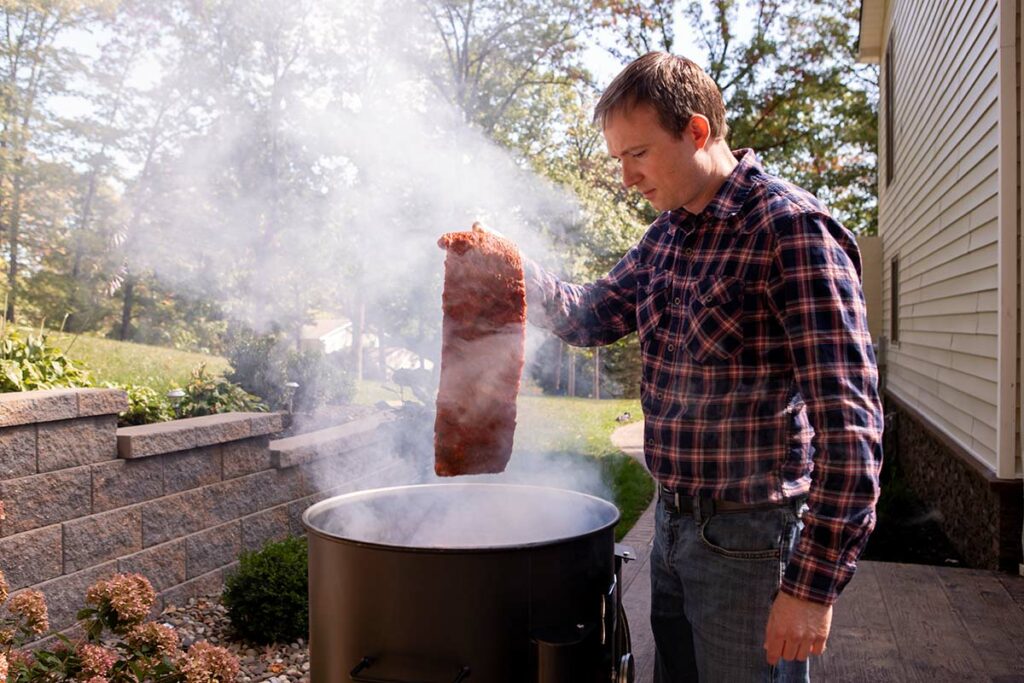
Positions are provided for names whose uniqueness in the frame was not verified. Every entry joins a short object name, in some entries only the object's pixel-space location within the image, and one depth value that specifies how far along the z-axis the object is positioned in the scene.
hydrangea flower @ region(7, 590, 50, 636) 2.19
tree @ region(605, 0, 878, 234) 15.04
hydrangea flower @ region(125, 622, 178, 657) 2.28
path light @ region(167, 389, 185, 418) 4.54
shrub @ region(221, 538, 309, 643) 3.54
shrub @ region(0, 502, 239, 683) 2.18
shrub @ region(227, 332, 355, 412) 5.47
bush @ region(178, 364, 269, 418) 4.73
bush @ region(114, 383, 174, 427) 4.33
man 1.43
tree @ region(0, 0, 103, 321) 7.21
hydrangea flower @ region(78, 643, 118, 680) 2.14
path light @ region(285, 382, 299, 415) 5.34
